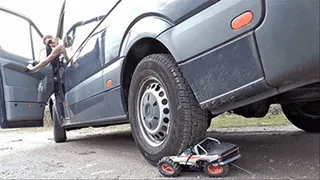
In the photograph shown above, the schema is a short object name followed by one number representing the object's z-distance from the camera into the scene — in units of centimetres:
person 542
